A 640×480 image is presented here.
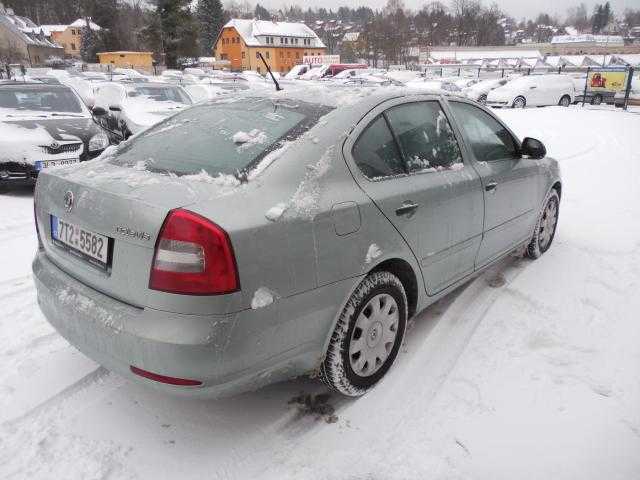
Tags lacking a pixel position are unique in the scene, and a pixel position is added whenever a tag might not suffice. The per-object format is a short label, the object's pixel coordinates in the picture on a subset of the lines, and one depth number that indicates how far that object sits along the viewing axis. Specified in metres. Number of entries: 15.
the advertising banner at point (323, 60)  54.97
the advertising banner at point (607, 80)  20.94
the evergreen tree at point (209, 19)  80.69
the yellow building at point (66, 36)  84.25
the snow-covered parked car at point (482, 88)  24.22
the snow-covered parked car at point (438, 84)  25.25
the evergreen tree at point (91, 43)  63.78
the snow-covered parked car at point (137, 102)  9.46
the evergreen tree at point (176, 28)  52.25
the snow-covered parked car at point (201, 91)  15.32
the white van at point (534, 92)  20.58
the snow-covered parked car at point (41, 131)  6.75
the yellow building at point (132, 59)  54.97
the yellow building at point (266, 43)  75.19
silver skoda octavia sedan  1.98
